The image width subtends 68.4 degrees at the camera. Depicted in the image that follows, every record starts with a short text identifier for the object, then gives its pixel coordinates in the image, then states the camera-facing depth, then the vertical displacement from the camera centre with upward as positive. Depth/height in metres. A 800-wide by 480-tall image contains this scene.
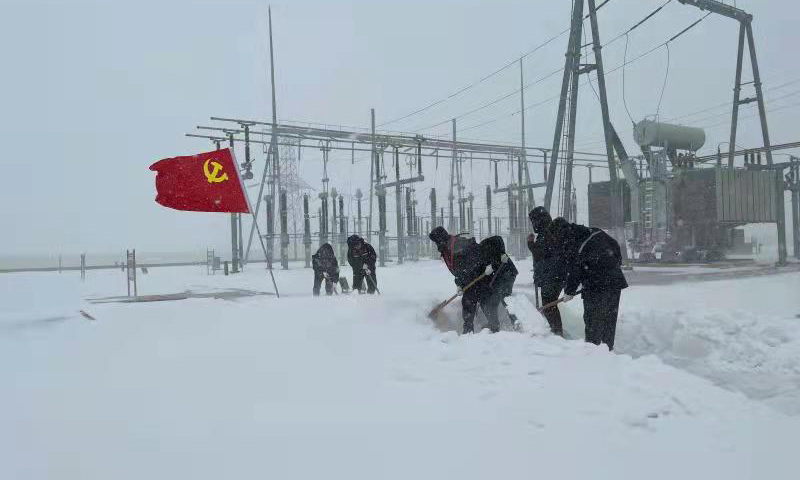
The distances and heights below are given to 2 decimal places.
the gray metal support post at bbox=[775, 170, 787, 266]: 19.94 +0.77
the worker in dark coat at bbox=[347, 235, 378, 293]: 11.53 -0.39
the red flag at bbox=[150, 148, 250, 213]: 9.52 +0.98
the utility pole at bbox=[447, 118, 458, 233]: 31.53 +2.31
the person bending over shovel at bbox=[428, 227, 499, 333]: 7.39 -0.51
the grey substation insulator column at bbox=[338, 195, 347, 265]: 28.66 +0.24
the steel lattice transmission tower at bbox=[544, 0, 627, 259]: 15.46 +4.00
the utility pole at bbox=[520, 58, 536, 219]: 30.28 +4.51
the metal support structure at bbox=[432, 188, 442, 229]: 30.80 +1.72
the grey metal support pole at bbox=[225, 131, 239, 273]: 25.02 -0.08
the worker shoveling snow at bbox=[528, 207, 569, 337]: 6.41 -0.27
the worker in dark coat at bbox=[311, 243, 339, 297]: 12.54 -0.51
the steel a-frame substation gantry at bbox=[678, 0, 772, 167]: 20.95 +5.78
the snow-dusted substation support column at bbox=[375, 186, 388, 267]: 27.61 +0.71
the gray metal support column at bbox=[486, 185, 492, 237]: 34.45 +1.98
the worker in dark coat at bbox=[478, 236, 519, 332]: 7.44 -0.49
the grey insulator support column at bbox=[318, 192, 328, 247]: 28.83 +1.31
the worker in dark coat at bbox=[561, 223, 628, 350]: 5.94 -0.44
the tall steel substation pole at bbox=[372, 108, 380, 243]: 27.51 +3.57
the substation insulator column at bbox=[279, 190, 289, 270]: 25.73 +0.71
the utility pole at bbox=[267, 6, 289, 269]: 24.79 +3.46
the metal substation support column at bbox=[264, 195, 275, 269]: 26.41 +1.00
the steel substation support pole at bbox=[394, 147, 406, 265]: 28.09 +1.33
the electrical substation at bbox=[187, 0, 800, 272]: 16.81 +1.86
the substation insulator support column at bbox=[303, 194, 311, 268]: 27.39 +0.35
